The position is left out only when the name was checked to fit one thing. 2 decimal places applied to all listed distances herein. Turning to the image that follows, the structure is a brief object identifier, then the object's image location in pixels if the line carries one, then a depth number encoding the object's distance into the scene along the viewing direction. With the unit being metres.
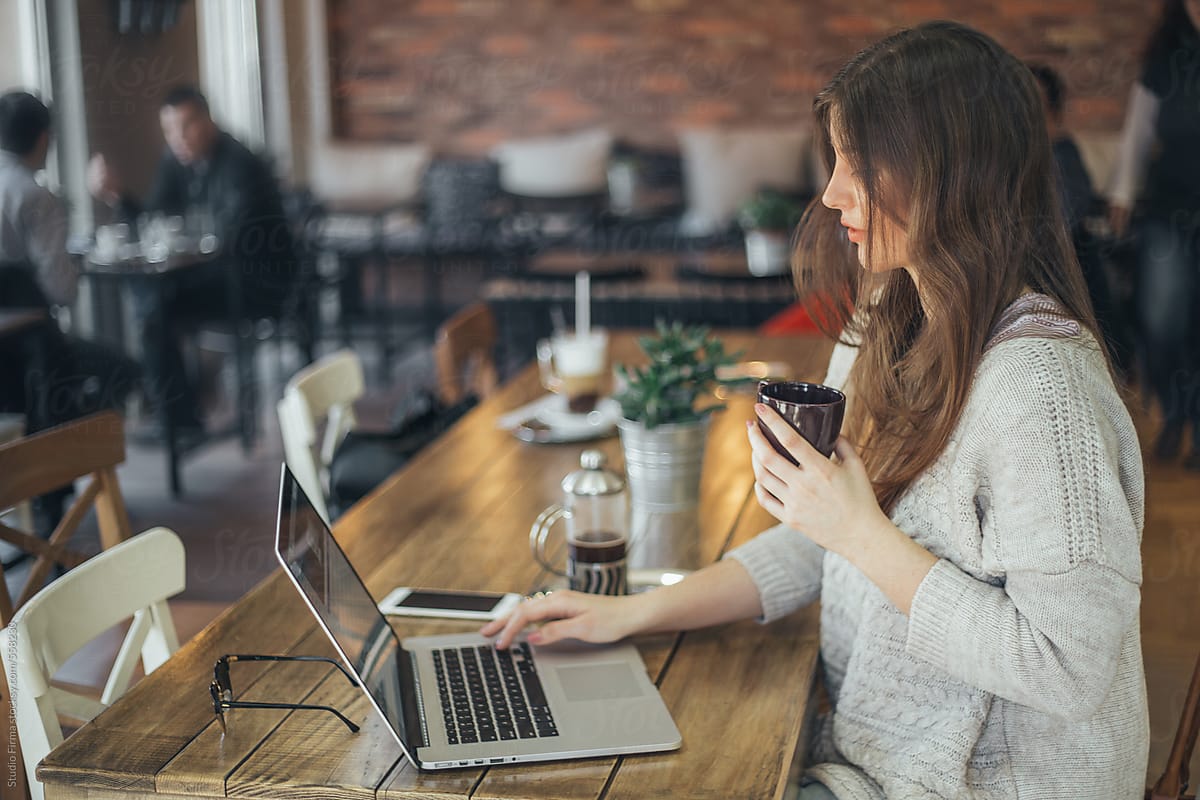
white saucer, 2.24
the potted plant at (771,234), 4.07
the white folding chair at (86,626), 1.24
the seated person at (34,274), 3.70
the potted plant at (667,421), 1.80
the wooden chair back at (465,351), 2.89
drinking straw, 2.28
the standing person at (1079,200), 2.69
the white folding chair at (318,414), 2.31
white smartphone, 1.45
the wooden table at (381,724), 1.09
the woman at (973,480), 1.07
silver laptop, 1.12
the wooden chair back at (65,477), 1.72
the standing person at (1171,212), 3.74
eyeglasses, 1.19
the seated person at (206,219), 4.59
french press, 1.50
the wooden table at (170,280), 4.09
